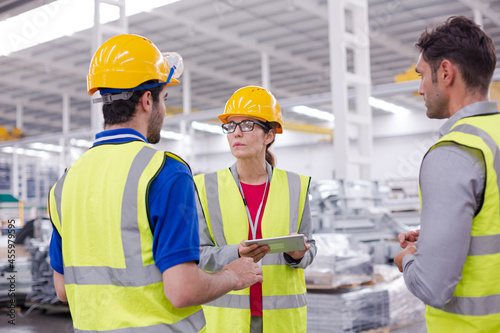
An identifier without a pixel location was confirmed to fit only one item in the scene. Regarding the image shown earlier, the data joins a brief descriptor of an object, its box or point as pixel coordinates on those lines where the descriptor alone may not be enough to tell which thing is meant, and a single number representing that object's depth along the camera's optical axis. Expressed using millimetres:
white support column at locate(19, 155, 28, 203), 16569
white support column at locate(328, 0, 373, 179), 7270
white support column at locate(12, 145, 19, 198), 18609
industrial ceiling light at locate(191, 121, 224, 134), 23716
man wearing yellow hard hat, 1525
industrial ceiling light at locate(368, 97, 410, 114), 19889
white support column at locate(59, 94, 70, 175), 17188
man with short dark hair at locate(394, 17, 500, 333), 1494
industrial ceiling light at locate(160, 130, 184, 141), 24062
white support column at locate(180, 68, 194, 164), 15702
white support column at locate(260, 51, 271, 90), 14500
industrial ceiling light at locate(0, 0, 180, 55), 7632
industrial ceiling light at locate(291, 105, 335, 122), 19409
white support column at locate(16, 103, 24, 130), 20031
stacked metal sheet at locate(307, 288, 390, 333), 4312
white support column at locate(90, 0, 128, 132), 6066
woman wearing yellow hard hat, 2537
